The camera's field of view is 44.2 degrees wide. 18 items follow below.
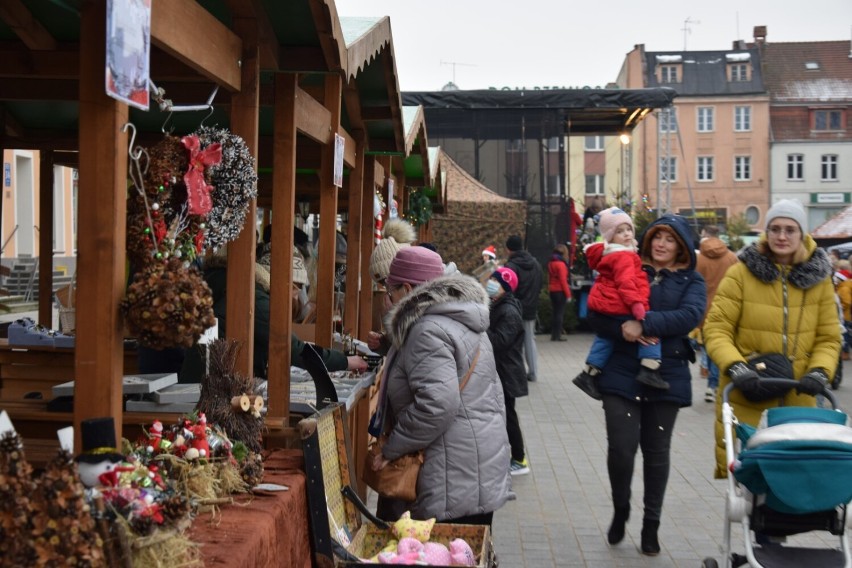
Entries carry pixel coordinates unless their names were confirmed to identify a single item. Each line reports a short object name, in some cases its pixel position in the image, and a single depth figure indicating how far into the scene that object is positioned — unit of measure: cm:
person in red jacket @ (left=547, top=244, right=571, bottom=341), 1914
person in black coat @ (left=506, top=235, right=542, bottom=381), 1288
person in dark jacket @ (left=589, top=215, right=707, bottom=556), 596
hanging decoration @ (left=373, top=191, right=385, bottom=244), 984
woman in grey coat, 427
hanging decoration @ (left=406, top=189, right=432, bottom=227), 1522
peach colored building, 6016
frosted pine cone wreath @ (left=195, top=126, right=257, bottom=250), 402
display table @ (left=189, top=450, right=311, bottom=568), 301
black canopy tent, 2258
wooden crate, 402
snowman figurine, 262
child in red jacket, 591
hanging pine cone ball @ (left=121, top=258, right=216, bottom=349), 288
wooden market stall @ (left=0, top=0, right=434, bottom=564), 279
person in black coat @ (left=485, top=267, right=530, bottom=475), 780
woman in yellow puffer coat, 532
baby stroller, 425
